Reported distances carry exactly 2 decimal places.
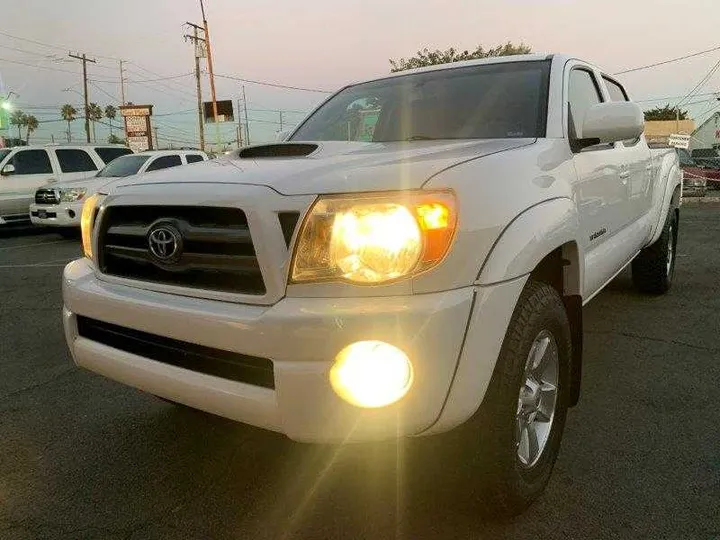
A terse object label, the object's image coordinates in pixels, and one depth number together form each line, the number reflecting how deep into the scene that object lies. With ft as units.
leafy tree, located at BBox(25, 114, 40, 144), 301.47
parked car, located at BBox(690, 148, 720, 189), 65.98
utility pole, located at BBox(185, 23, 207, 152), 126.00
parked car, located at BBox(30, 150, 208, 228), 36.19
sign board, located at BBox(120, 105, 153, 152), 98.53
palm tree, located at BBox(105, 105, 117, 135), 276.41
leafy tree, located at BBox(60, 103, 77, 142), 276.29
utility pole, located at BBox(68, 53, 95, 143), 153.69
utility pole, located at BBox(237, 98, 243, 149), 221.07
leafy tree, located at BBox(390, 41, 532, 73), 111.86
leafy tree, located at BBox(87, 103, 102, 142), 260.62
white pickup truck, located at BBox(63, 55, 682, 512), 5.69
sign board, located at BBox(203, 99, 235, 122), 122.21
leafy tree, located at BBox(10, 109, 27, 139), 290.74
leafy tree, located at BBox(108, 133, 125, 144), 282.97
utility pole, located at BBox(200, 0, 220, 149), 104.32
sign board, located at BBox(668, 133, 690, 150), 56.44
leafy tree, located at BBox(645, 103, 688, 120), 236.43
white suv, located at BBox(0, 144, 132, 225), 40.24
